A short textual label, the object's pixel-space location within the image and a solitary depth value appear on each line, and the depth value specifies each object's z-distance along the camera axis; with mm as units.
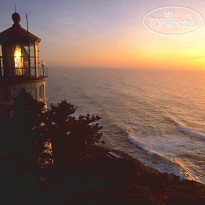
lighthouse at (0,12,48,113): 12125
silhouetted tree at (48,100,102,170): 11211
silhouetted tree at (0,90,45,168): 8781
